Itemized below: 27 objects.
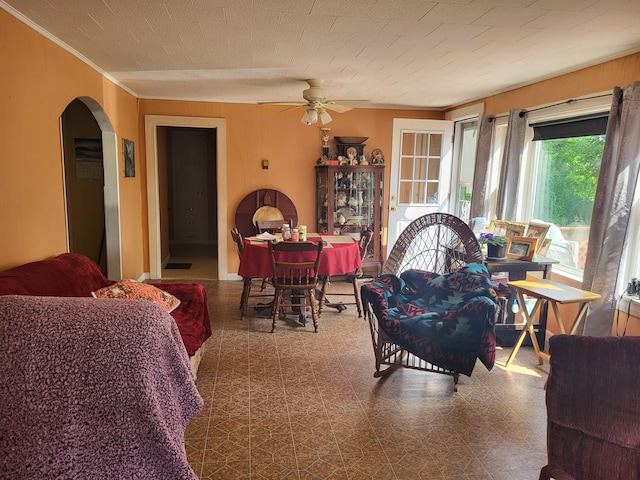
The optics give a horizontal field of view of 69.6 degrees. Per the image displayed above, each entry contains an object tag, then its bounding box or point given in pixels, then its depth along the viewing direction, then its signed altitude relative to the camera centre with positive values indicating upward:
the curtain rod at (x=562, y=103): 3.62 +0.69
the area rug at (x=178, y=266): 6.83 -1.41
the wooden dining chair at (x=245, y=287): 4.59 -1.12
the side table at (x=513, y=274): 3.83 -0.78
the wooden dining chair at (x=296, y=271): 4.06 -0.86
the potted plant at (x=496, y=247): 3.89 -0.55
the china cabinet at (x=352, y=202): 6.11 -0.34
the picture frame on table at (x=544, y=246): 3.93 -0.54
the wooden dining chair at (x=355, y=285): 4.53 -1.07
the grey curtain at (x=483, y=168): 5.03 +0.14
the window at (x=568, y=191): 3.97 -0.07
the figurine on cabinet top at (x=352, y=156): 6.11 +0.28
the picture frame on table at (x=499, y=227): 4.28 -0.43
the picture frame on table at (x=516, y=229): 4.10 -0.42
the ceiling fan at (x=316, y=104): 4.39 +0.69
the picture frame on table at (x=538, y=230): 3.92 -0.41
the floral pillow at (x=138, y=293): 2.94 -0.80
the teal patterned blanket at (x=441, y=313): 2.91 -0.92
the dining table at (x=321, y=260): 4.22 -0.78
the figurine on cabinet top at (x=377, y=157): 6.20 +0.28
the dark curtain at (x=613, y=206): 3.19 -0.15
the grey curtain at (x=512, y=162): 4.50 +0.20
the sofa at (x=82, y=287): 2.53 -0.74
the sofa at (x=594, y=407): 1.47 -0.72
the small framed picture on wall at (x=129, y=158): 5.13 +0.14
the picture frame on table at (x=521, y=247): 3.89 -0.55
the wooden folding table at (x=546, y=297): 3.26 -0.80
